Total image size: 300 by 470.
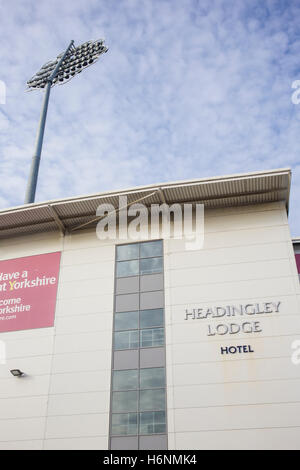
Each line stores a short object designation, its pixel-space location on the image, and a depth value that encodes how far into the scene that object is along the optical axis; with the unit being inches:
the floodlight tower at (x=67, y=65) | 1197.7
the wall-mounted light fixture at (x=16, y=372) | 630.5
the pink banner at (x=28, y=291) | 686.5
